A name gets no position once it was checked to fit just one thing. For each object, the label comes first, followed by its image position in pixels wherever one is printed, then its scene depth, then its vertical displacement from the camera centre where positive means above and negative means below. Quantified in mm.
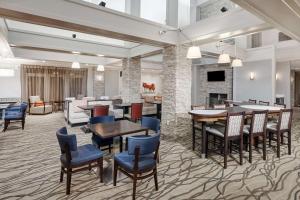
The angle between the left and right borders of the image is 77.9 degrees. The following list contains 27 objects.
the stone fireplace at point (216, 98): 9797 -193
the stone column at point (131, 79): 7746 +631
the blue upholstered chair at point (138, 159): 2311 -897
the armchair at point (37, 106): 9766 -694
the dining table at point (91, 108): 5885 -458
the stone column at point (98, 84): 12078 +656
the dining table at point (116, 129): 2943 -607
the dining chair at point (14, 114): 6172 -706
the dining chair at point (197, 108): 4742 -350
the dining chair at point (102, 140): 3958 -975
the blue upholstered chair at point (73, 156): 2439 -888
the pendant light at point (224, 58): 4633 +913
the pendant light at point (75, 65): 7488 +1159
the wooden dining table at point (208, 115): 3563 -411
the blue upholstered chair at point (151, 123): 3470 -569
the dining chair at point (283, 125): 3879 -659
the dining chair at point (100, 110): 5754 -515
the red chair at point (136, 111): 6258 -585
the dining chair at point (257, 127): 3574 -630
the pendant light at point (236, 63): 5418 +929
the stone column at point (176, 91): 5336 +94
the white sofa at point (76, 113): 6969 -748
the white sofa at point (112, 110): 7289 -677
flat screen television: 9727 +1019
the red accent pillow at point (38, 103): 9957 -519
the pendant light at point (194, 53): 3878 +885
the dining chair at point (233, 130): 3335 -656
